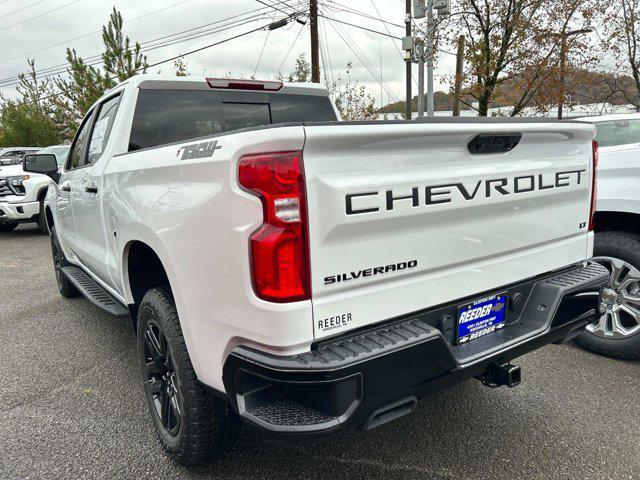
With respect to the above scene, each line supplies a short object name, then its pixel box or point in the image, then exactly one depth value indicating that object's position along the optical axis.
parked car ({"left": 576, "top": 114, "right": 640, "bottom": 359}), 3.30
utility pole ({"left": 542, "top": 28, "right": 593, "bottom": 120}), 13.03
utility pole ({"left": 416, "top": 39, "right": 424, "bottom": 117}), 12.14
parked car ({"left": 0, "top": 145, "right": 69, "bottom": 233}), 9.33
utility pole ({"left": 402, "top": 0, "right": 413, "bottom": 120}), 12.34
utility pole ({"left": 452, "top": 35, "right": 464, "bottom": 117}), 13.73
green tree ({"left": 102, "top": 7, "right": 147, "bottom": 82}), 21.25
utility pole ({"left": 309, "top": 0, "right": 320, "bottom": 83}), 16.00
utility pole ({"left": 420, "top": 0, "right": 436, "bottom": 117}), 11.68
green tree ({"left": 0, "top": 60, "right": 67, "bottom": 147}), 26.34
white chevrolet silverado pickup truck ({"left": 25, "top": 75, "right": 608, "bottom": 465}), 1.62
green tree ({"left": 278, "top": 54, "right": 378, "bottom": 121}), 20.16
